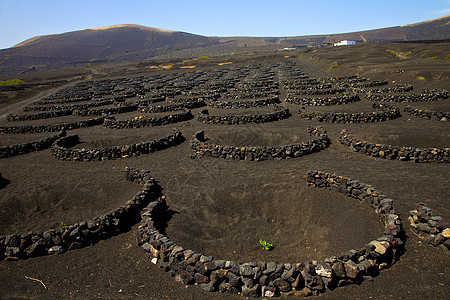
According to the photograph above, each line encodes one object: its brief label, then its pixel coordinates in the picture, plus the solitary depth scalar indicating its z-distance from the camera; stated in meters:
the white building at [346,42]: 170.25
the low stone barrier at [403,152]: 14.39
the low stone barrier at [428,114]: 21.48
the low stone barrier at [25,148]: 22.06
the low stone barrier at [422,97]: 27.92
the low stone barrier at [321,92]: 35.83
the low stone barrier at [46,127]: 30.25
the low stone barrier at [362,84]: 39.44
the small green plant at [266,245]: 9.31
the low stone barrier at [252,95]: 36.78
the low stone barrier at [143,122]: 27.98
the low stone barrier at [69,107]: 41.31
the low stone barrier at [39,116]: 37.09
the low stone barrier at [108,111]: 36.03
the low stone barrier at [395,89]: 33.56
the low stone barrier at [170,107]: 34.28
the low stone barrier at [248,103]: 32.47
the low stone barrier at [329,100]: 30.31
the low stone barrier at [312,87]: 39.41
